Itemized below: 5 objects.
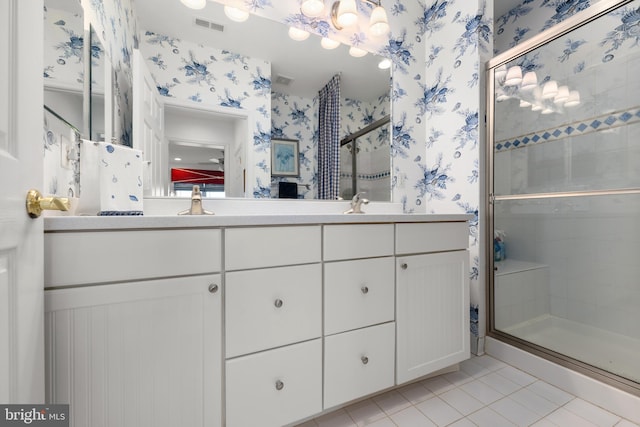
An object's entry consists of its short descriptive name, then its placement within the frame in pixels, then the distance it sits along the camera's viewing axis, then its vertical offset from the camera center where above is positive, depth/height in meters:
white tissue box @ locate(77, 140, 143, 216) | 0.88 +0.11
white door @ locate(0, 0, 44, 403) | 0.50 +0.02
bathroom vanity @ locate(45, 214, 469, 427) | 0.73 -0.34
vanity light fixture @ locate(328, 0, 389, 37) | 1.61 +1.21
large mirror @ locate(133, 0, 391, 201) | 1.31 +0.70
